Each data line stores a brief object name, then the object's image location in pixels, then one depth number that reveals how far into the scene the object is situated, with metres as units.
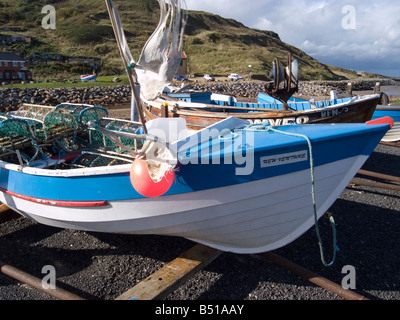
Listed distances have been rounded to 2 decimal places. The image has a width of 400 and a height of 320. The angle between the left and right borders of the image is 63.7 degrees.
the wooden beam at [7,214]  4.94
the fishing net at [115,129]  5.65
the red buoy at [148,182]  3.05
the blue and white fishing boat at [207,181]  3.17
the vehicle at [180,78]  41.52
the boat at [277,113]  6.50
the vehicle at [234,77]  45.00
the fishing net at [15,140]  4.80
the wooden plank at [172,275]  3.24
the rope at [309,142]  3.40
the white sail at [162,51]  2.95
